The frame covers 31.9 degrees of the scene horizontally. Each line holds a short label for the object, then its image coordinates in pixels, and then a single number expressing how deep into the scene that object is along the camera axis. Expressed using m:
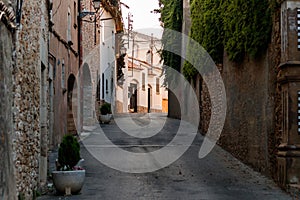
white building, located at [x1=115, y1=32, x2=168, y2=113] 55.98
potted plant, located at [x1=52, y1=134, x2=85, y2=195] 9.88
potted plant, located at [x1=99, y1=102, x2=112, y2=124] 28.48
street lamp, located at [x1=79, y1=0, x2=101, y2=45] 19.59
